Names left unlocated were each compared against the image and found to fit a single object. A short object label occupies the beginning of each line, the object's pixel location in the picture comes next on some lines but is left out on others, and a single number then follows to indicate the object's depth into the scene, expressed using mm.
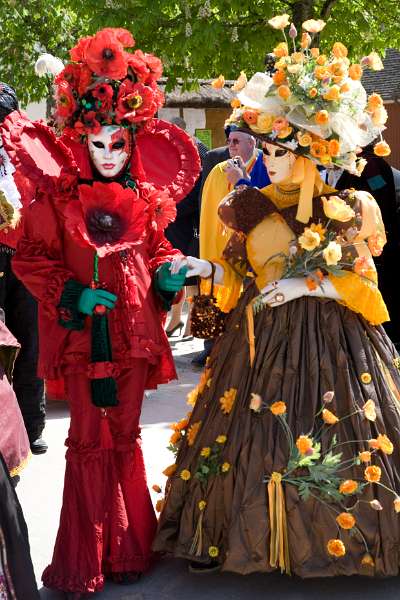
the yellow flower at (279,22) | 3357
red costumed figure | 3230
